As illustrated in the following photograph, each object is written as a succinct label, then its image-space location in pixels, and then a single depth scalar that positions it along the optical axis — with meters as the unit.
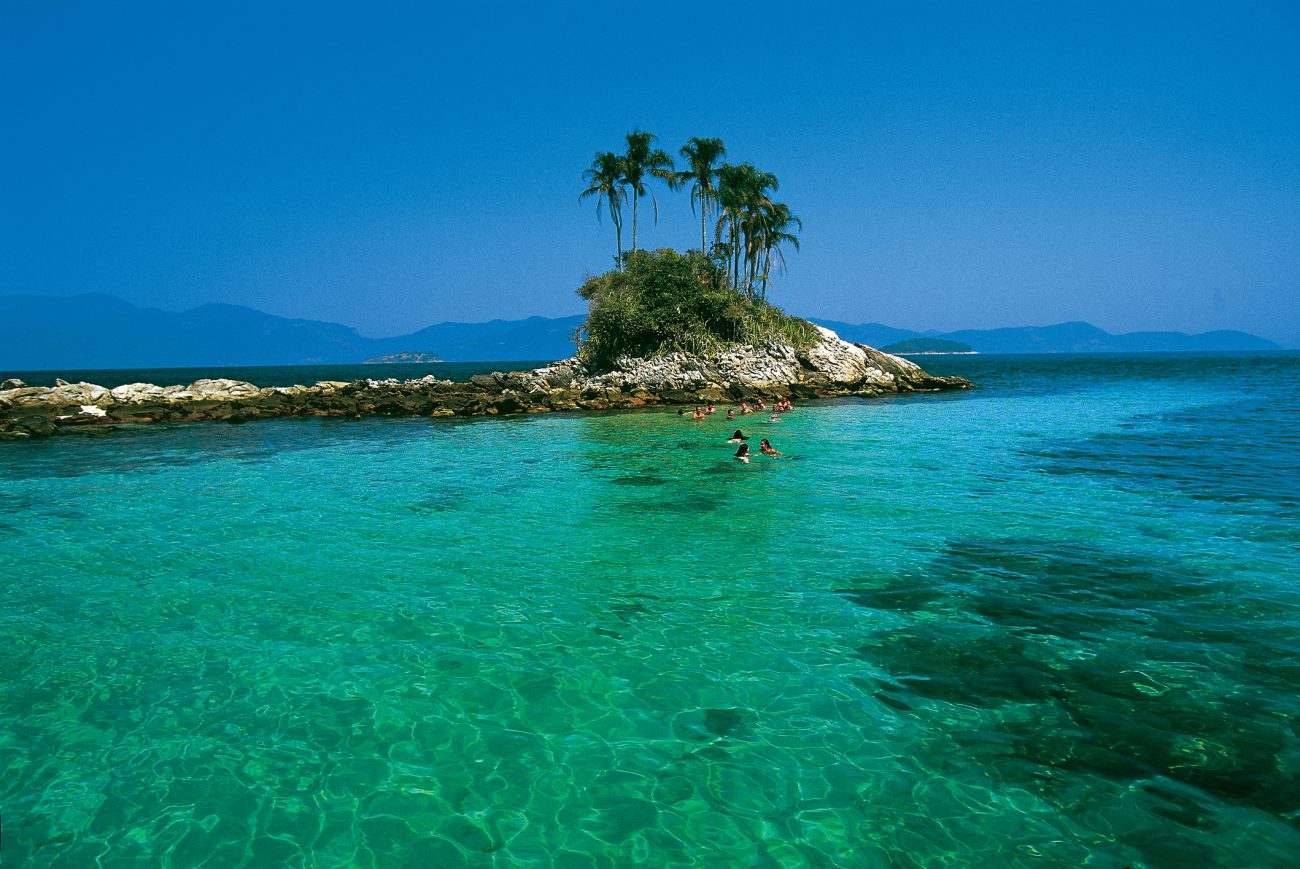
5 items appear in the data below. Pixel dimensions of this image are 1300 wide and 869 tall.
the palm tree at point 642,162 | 48.47
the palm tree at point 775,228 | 52.54
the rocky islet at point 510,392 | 31.75
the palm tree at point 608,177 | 48.69
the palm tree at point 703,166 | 47.84
